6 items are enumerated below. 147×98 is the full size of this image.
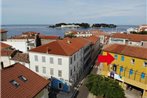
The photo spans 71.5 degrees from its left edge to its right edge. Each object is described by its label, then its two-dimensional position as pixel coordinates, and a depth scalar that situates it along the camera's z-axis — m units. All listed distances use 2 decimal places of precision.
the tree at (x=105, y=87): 15.15
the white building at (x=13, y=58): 22.77
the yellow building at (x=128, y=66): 17.65
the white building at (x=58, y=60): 20.15
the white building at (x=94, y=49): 35.14
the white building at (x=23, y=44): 30.25
